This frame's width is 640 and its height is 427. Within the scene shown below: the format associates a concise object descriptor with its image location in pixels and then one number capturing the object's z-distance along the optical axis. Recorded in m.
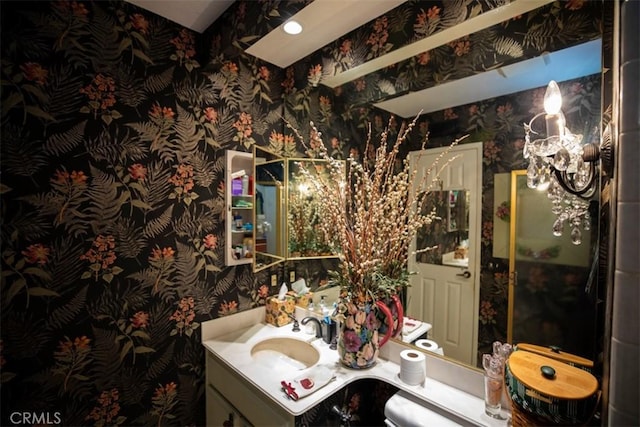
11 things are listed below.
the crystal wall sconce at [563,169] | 0.79
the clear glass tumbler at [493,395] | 0.90
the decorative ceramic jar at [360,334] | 1.14
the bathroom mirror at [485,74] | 0.88
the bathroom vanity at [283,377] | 0.98
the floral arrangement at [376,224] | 1.13
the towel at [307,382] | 1.01
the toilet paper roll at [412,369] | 1.06
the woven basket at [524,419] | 0.72
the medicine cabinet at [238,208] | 1.54
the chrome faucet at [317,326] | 1.46
